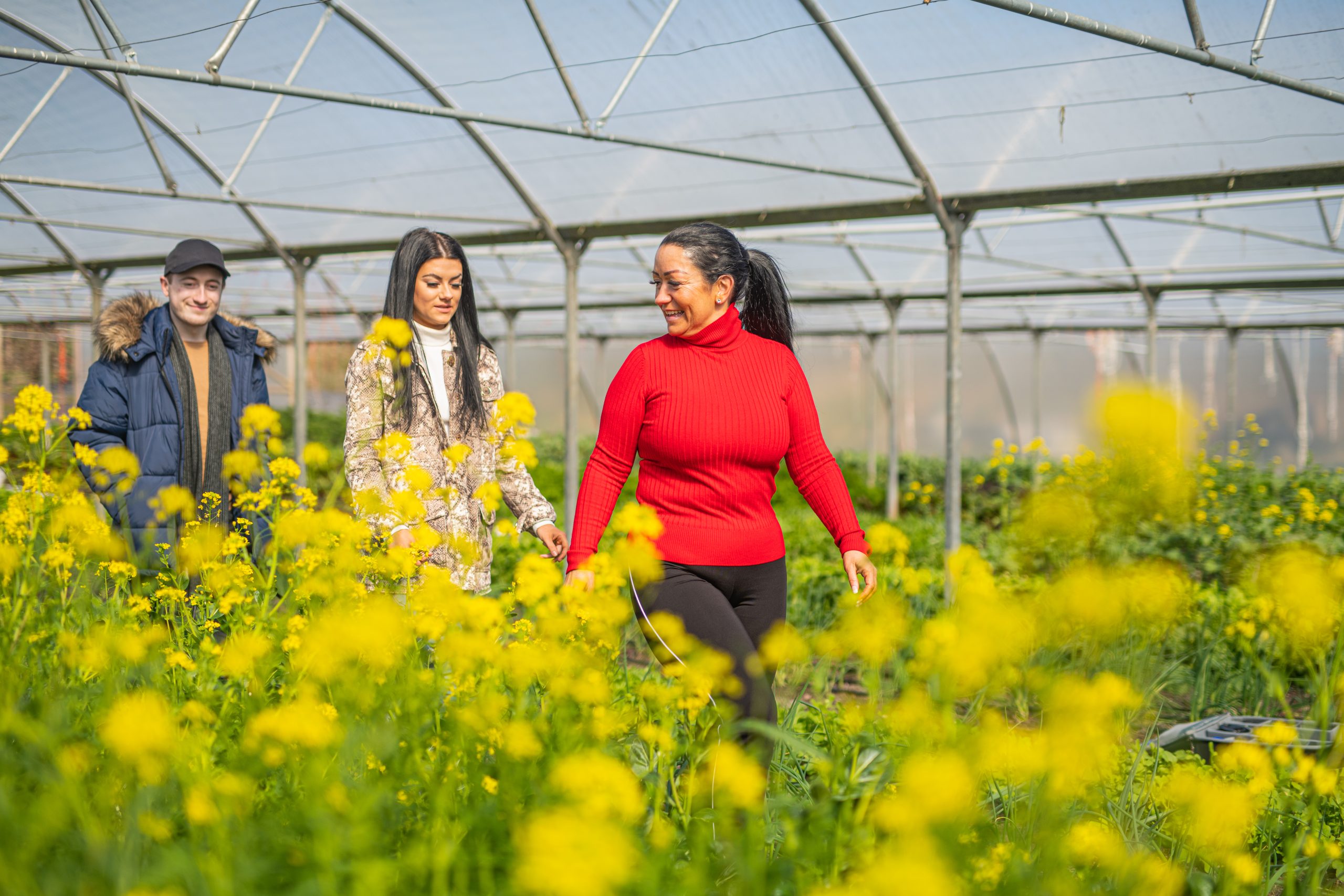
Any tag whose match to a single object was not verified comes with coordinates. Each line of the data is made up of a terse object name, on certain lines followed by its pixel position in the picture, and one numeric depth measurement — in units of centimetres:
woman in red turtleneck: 226
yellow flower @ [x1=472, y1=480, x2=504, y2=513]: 204
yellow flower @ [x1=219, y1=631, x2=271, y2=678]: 145
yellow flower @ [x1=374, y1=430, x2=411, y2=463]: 213
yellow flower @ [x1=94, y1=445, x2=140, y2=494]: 228
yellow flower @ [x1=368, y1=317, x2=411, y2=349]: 210
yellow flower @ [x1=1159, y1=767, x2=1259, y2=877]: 133
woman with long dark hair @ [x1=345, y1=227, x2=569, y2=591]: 233
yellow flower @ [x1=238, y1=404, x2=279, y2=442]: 243
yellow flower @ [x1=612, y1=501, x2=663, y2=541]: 187
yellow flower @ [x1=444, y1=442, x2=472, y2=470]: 201
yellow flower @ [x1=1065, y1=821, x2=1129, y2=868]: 123
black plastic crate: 329
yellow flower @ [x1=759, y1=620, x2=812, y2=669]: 169
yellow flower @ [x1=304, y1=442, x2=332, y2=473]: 224
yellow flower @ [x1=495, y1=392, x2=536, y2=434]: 214
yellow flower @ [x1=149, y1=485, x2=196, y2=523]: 211
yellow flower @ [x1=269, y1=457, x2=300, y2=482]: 229
